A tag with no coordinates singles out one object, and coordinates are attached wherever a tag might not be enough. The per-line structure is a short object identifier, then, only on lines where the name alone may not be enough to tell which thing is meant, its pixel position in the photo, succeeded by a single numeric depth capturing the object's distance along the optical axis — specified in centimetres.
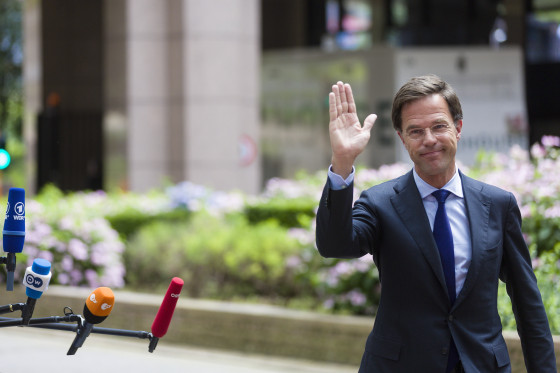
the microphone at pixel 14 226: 501
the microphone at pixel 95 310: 483
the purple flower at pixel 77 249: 2048
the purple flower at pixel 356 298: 1619
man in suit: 589
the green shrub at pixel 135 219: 2475
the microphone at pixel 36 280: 479
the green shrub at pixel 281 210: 2336
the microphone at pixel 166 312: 509
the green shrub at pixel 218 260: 1919
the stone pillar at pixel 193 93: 3319
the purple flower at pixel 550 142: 1639
